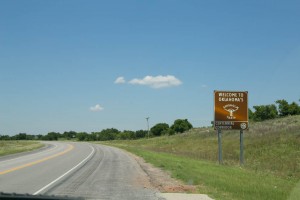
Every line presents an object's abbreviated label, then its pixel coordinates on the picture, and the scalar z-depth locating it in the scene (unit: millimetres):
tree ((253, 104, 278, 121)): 119562
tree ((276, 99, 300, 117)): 112712
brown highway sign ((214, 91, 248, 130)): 33125
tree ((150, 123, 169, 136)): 197462
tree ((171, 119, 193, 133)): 180375
